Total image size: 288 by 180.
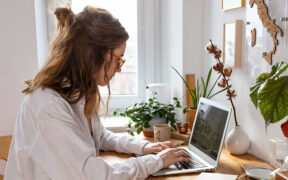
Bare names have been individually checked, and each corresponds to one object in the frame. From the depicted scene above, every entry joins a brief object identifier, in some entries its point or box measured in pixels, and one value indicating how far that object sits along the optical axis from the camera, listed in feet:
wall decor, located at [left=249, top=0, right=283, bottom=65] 3.86
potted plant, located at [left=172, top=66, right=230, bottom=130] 5.55
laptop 4.05
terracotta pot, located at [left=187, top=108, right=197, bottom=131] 5.58
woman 3.24
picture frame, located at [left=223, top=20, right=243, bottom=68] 4.75
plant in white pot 4.50
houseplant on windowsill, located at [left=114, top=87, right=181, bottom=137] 5.63
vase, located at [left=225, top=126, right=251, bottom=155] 4.50
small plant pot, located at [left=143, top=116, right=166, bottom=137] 5.66
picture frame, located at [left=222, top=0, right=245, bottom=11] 4.69
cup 5.32
